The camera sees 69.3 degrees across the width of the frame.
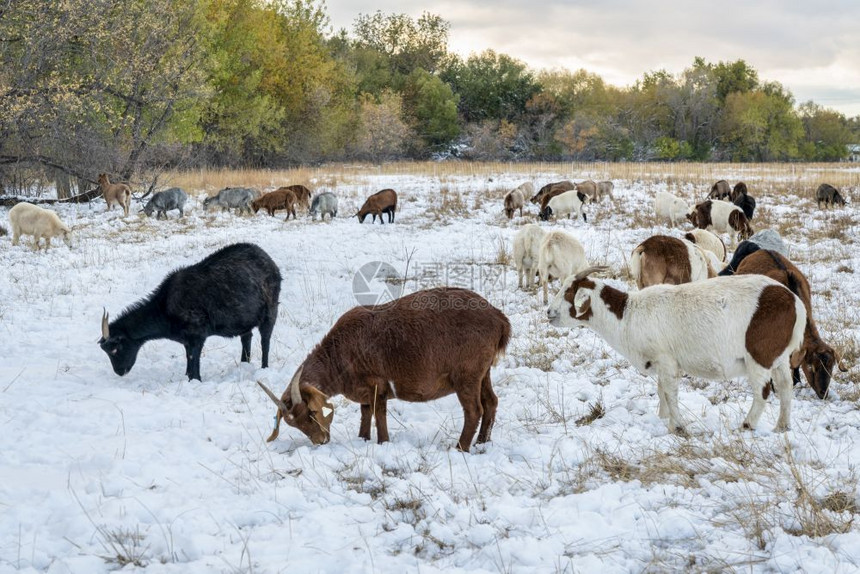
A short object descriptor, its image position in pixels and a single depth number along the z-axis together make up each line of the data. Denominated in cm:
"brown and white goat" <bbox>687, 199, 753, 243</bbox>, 1431
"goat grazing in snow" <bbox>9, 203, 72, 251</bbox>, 1349
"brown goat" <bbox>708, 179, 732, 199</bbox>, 2063
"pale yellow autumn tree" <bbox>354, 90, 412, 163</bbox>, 4828
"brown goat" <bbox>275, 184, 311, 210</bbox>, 2116
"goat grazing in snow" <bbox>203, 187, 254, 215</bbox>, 2084
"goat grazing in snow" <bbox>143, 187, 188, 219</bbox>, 1922
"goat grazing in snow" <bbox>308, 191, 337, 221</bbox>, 1947
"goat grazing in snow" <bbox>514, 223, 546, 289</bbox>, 1071
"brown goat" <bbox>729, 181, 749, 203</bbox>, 1852
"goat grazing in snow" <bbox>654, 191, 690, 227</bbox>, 1669
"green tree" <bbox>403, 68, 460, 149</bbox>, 5612
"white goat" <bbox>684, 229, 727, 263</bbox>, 998
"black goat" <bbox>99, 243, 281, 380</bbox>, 680
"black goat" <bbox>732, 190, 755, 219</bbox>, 1659
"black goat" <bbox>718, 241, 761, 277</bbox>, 766
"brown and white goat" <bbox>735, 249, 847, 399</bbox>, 567
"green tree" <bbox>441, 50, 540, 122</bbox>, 5822
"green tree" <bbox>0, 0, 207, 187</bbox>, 1686
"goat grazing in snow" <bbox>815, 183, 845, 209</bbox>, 1936
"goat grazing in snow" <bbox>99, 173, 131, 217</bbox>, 1886
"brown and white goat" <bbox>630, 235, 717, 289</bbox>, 788
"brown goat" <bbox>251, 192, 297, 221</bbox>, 1978
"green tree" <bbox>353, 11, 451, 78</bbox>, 6738
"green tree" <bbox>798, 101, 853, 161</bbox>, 6812
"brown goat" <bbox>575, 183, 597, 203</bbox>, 2150
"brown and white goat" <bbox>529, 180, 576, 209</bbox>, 2097
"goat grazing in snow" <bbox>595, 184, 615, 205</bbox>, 2303
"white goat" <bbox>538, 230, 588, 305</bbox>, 993
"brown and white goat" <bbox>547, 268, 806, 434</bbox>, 487
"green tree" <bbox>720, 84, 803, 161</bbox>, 6075
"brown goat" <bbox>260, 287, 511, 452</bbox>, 486
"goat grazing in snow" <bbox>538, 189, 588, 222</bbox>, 1864
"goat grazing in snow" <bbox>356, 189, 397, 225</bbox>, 1841
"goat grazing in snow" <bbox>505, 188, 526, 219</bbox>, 1914
